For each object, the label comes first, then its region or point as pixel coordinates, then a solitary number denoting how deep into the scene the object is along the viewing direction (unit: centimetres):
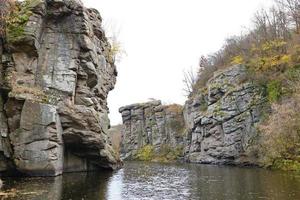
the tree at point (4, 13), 3516
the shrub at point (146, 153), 8925
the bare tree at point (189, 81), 10400
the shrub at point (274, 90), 5331
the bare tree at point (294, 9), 5194
